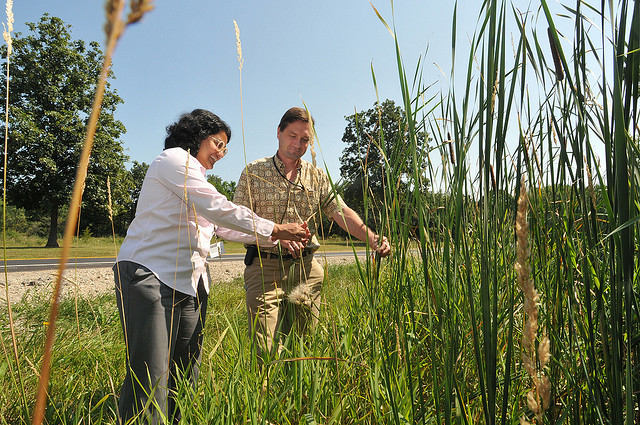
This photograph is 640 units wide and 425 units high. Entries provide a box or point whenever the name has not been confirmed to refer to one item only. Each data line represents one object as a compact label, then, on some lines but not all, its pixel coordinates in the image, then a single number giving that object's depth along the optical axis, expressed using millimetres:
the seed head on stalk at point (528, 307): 457
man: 2930
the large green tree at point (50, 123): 22828
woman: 1899
